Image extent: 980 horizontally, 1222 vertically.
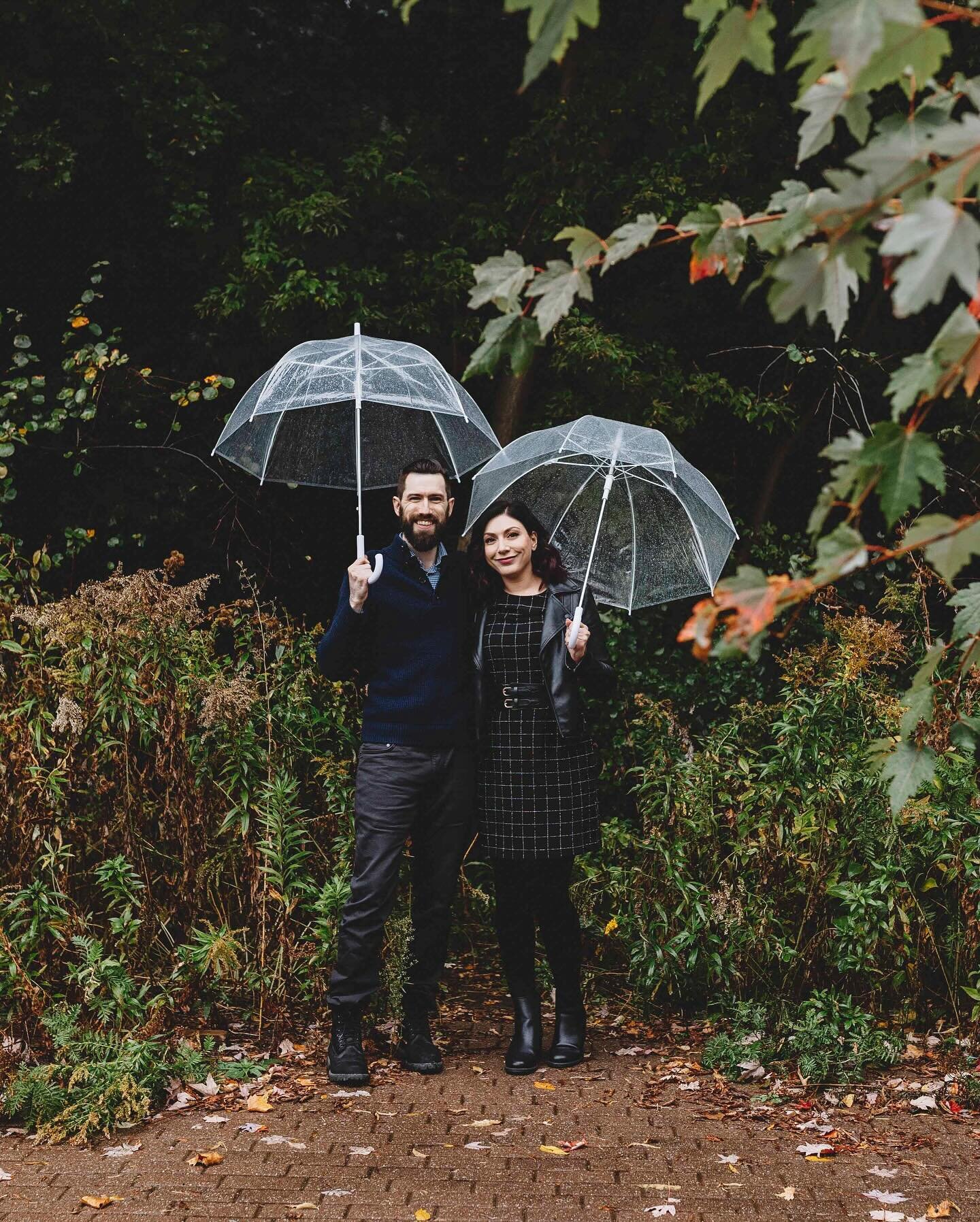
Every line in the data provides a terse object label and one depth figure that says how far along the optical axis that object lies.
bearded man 4.56
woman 4.66
